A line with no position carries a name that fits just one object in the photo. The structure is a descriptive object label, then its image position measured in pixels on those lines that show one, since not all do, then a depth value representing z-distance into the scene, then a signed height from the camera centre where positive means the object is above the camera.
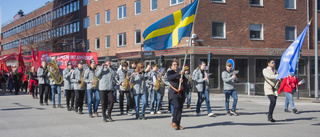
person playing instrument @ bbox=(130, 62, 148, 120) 10.77 -0.55
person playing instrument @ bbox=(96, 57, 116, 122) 10.30 -0.52
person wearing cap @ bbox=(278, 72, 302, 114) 12.78 -0.66
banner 19.44 +0.67
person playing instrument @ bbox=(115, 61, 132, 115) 11.16 -0.26
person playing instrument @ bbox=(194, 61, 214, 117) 11.48 -0.54
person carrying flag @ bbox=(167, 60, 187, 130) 8.75 -0.62
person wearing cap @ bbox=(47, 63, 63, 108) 14.41 -0.73
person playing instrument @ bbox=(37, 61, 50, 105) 15.20 -0.50
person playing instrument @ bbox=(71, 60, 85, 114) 12.20 -0.55
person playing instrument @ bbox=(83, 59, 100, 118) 11.13 -0.52
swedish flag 10.16 +1.16
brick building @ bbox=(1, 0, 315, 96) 28.23 +2.97
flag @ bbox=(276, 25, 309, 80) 9.51 +0.21
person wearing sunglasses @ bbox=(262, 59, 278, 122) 10.05 -0.57
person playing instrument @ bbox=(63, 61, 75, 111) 13.22 -0.59
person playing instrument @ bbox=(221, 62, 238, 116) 11.66 -0.62
